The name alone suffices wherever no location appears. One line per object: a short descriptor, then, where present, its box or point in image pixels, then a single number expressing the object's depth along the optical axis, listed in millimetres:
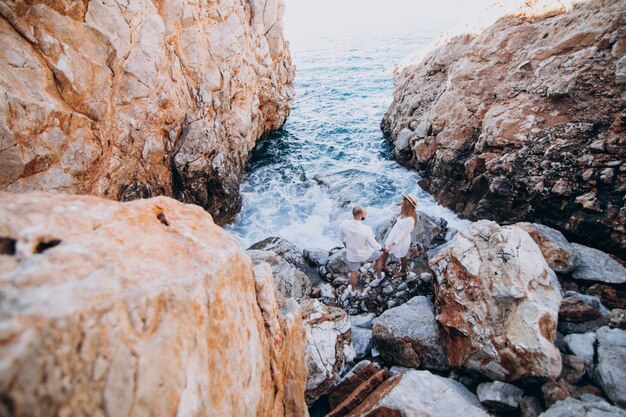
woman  6551
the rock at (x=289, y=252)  8211
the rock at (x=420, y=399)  3707
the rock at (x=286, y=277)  6754
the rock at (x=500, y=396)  3938
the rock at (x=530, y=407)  3806
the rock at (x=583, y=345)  4082
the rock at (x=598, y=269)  5577
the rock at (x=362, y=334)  5387
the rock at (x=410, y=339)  4949
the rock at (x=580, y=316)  4738
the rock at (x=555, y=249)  5863
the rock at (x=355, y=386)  4254
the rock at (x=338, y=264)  7816
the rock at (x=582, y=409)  3367
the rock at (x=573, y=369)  3998
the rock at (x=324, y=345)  4605
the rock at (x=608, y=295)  5258
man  6418
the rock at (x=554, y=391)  3771
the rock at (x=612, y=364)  3674
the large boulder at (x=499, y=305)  4082
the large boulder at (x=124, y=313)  1430
